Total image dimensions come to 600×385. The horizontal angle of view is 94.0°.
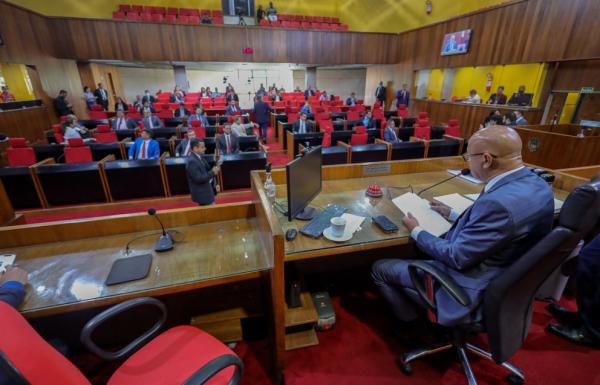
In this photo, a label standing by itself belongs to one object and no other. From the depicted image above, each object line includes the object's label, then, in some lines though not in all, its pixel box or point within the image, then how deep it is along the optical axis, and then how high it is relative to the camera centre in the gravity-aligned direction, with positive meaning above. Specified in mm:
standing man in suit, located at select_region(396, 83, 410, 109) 10992 -244
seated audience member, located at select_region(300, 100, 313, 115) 8666 -548
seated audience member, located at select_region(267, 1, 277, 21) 11859 +3119
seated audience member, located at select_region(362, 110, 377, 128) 7271 -774
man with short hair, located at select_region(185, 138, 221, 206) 3145 -927
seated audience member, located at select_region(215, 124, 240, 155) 4871 -863
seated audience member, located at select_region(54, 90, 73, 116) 8438 -378
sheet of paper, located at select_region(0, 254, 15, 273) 1531 -894
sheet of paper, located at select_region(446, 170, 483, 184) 2492 -755
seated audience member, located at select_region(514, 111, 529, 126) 6470 -656
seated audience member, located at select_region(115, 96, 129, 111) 8274 -436
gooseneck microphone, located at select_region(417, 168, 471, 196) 2348 -757
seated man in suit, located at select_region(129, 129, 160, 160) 4625 -888
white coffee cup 1617 -741
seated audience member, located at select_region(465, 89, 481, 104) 8680 -231
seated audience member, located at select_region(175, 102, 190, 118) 8645 -604
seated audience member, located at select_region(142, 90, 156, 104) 10426 -269
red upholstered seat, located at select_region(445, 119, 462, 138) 6770 -904
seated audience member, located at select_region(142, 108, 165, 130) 6844 -698
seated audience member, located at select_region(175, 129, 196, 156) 4715 -912
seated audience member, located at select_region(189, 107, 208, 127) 7338 -637
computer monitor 1642 -558
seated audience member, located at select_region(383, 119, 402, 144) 5879 -878
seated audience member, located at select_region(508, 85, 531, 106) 7428 -226
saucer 1610 -800
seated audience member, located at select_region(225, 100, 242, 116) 8805 -560
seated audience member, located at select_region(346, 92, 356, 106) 11805 -416
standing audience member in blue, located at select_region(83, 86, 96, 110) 9656 -206
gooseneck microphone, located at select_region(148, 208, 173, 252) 1682 -871
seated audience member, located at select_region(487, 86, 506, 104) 7893 -212
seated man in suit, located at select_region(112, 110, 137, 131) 6777 -721
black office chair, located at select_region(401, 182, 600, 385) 1083 -861
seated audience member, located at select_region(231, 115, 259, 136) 5688 -717
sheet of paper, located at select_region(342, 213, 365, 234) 1721 -798
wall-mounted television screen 8750 +1462
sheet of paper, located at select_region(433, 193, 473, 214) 1941 -763
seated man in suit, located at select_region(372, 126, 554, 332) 1236 -572
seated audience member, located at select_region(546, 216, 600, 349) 1842 -1358
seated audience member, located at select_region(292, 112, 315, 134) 6473 -775
